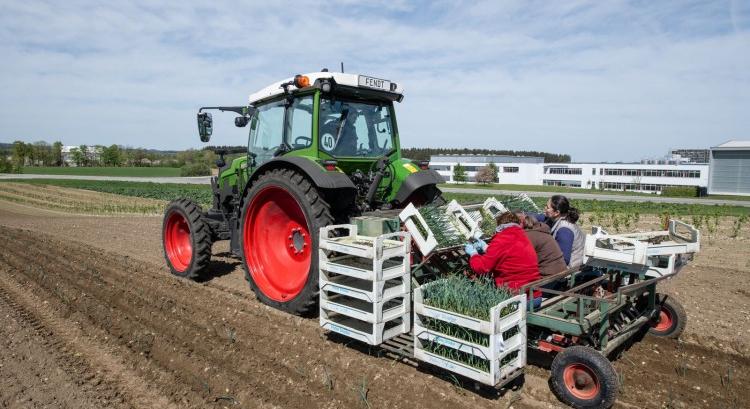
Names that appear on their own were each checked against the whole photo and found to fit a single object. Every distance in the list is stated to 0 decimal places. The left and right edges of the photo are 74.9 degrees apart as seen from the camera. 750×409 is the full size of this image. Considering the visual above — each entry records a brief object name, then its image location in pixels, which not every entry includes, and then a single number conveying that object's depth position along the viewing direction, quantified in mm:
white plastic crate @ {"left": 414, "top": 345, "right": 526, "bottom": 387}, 3645
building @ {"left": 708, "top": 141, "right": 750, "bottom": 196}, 51062
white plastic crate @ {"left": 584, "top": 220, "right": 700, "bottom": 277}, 4395
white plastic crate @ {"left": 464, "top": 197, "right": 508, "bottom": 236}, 5897
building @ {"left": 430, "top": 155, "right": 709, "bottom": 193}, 65438
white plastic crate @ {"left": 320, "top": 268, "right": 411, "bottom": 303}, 4332
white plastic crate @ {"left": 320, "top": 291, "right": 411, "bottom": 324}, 4363
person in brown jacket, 4906
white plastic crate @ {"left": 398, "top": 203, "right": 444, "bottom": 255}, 4598
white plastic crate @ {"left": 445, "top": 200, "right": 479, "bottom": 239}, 4980
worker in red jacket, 4500
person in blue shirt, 5445
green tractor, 5410
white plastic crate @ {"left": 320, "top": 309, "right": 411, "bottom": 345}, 4395
